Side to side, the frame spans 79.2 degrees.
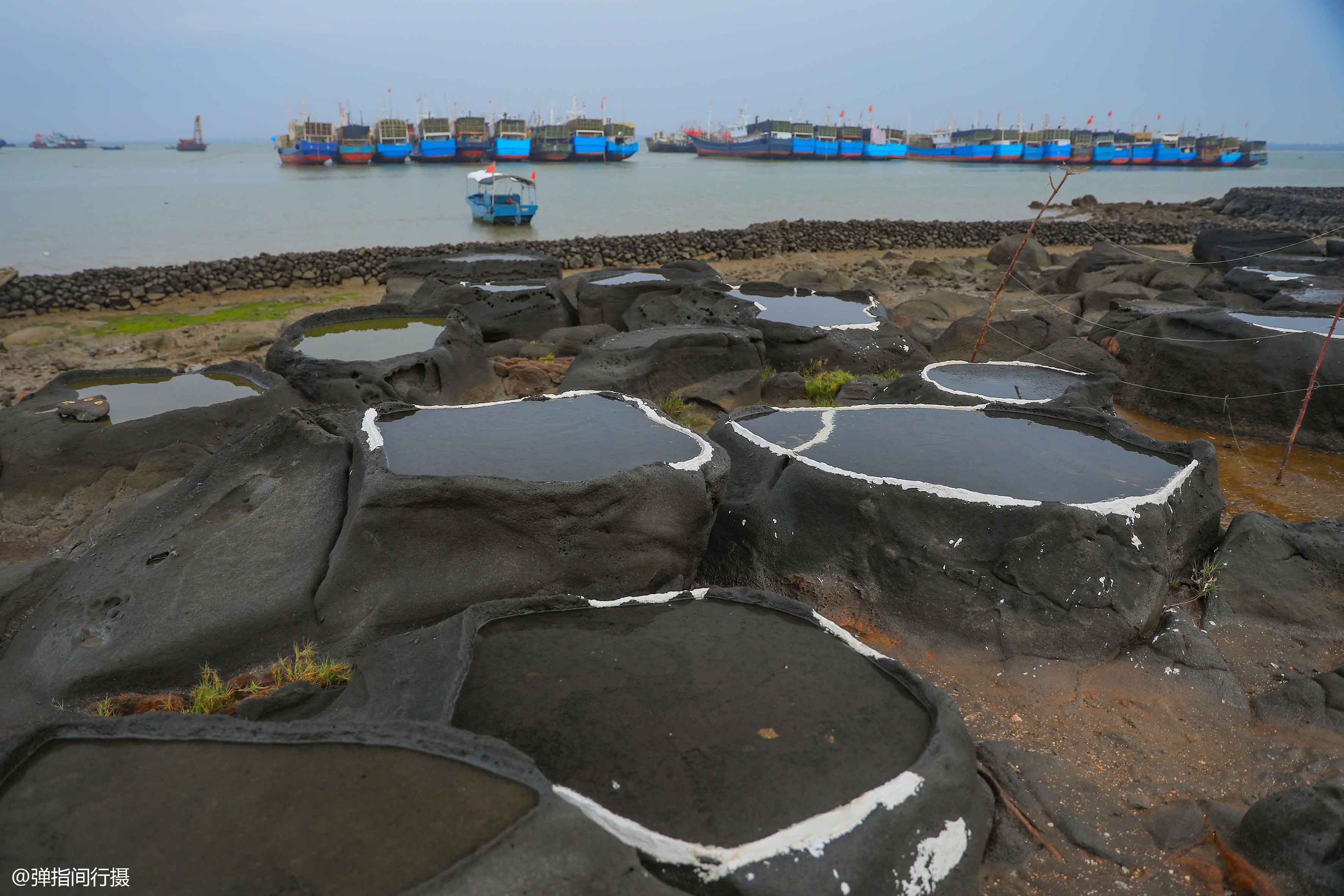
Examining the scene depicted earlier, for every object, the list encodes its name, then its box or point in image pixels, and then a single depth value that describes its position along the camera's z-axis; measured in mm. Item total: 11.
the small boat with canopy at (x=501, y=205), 30984
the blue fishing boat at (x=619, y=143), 79688
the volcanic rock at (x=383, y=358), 8516
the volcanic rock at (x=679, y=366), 9469
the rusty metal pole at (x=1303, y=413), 7816
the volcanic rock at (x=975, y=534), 4730
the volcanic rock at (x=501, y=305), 12445
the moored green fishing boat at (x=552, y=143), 75750
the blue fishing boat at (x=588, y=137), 77000
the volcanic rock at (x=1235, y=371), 8883
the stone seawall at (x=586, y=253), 16219
